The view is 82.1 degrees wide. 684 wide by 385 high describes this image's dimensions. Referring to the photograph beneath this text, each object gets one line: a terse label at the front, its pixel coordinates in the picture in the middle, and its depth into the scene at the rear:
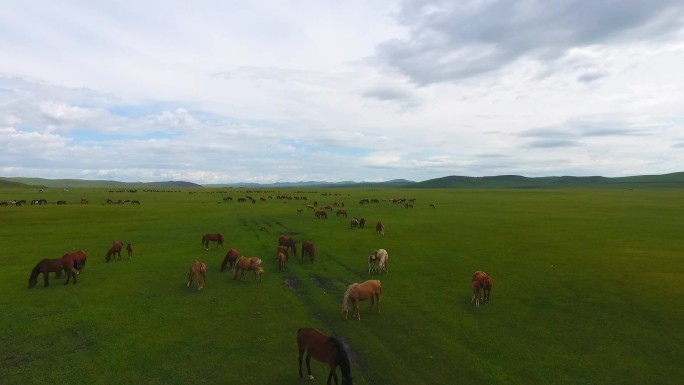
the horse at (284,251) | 25.62
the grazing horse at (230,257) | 24.38
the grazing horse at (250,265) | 21.88
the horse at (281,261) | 24.06
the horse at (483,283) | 18.25
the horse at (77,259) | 22.32
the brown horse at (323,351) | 10.98
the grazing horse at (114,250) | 26.83
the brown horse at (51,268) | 20.69
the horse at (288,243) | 28.20
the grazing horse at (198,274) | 20.50
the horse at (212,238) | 31.03
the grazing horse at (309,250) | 26.16
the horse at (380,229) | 37.70
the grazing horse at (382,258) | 23.45
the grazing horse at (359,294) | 16.36
